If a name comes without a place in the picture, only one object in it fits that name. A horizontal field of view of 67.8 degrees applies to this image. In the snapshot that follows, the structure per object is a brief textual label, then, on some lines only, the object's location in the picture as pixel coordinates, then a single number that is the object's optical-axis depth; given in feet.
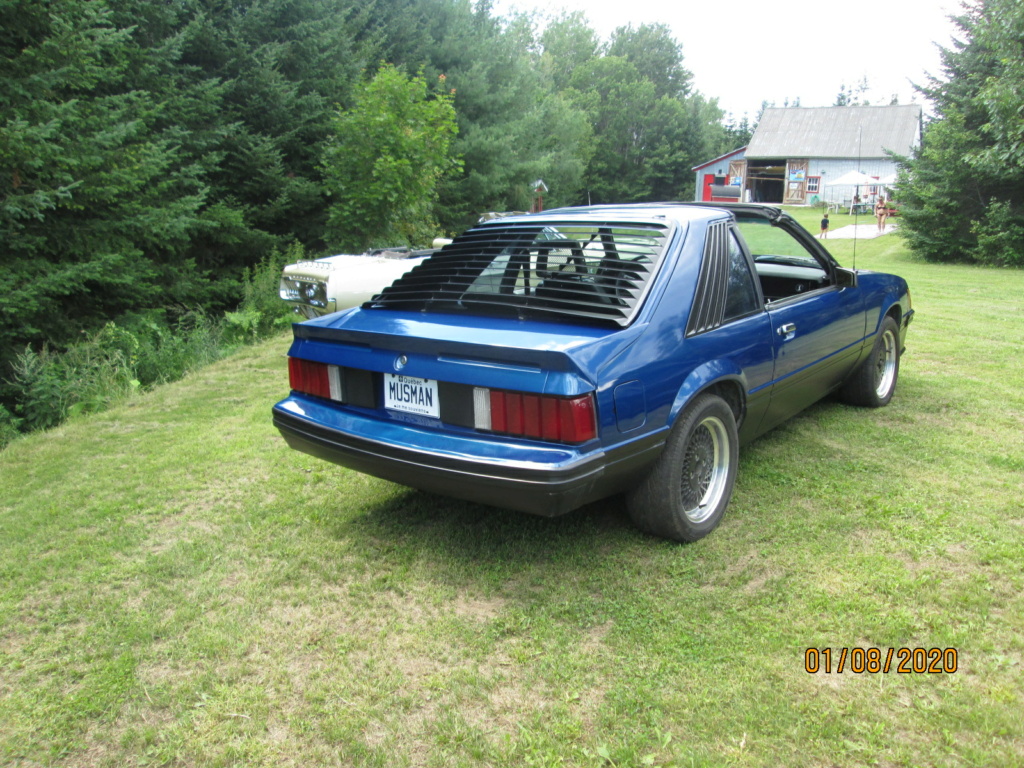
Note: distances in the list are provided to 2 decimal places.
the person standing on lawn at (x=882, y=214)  99.05
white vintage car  24.75
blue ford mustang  9.77
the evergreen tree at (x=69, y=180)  29.37
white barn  172.04
